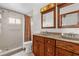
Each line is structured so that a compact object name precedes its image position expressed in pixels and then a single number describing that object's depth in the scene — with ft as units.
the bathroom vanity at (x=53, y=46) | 4.72
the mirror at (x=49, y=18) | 7.55
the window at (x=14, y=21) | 5.91
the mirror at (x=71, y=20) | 6.10
